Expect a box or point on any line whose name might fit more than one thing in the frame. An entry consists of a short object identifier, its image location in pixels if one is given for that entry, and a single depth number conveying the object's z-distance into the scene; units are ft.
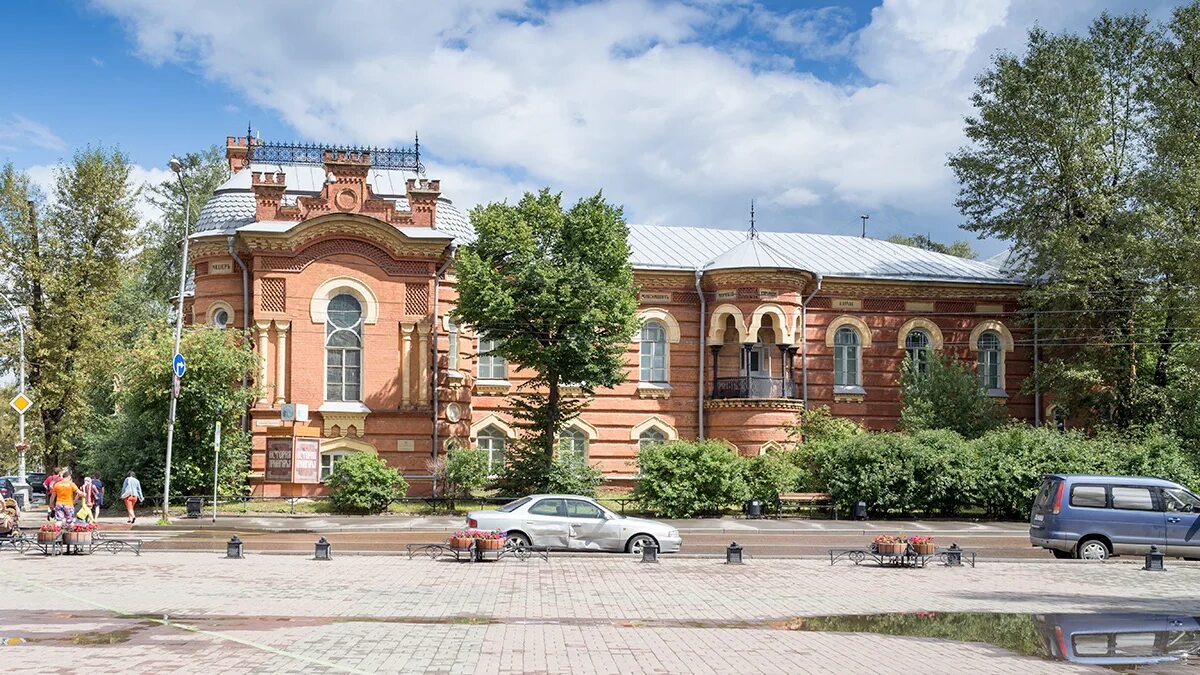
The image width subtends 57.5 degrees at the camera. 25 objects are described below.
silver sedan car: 78.69
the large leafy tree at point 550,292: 113.09
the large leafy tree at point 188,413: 115.85
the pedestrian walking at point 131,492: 104.47
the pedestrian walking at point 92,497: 96.07
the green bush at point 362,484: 113.39
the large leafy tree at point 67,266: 140.77
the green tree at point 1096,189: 126.00
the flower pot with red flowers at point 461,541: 72.08
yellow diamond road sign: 118.93
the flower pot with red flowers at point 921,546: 73.46
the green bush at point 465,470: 117.70
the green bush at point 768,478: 115.44
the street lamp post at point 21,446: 123.40
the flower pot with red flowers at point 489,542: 71.97
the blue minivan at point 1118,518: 78.64
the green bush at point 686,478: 111.24
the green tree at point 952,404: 130.21
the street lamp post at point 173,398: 103.80
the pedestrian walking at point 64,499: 85.35
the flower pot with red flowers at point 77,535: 74.08
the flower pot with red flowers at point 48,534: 73.67
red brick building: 123.24
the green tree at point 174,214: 192.75
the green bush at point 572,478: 114.62
